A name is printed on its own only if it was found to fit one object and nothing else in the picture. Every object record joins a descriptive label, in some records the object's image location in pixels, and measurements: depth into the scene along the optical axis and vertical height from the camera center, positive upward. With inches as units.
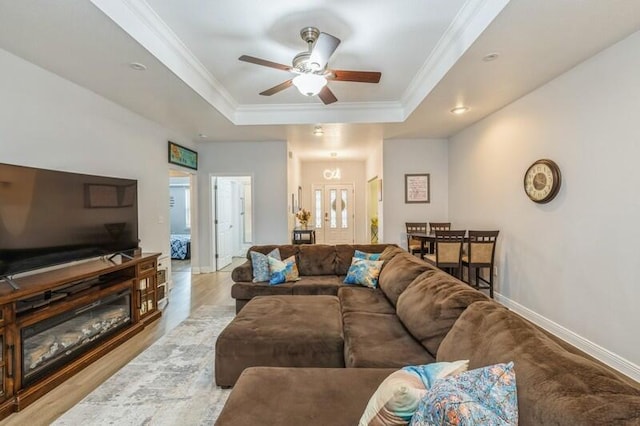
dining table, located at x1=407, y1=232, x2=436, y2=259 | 188.5 -21.2
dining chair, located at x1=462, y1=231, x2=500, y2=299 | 156.6 -22.8
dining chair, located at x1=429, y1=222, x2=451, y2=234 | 222.2 -13.3
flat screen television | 88.0 -2.3
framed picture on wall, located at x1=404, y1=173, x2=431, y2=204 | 234.7 +15.2
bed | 295.7 -37.6
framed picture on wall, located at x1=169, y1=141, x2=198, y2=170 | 195.8 +37.2
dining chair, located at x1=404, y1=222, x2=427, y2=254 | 215.9 -15.3
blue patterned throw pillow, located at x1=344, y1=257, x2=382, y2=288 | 131.6 -28.4
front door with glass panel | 370.0 -5.2
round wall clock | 124.3 +11.3
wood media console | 79.3 -36.2
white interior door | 247.6 -11.0
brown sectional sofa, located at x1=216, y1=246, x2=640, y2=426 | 33.6 -25.7
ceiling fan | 94.7 +47.7
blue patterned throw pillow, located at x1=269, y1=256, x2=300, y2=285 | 141.1 -29.1
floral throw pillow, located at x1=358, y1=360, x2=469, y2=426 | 38.6 -24.4
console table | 250.7 -22.4
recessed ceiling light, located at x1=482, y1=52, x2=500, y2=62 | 105.7 +53.0
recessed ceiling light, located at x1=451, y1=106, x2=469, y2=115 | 162.6 +52.9
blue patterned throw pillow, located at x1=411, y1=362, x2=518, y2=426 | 32.3 -21.5
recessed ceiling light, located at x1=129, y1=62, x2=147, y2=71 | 108.9 +52.1
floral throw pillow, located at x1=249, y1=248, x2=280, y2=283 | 143.1 -27.3
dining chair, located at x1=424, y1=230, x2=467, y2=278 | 156.2 -20.7
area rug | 74.7 -50.5
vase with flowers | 251.8 -6.7
